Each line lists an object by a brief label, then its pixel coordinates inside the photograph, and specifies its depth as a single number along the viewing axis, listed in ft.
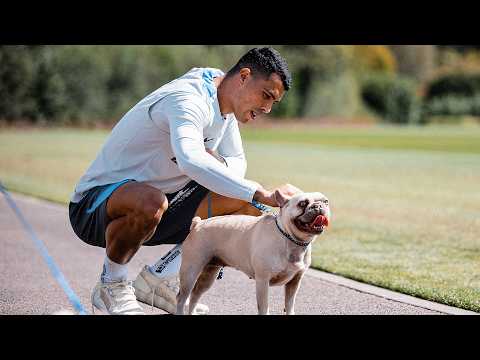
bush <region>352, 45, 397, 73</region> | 244.26
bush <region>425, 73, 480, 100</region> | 212.23
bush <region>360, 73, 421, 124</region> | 197.67
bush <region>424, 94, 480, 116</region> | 203.00
